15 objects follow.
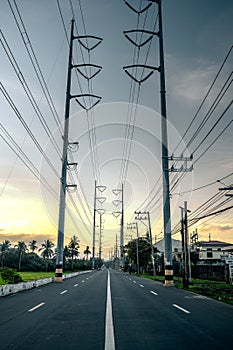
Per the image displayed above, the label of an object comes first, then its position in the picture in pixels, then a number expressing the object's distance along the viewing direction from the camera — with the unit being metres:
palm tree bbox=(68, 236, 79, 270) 166.90
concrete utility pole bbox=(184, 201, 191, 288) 32.41
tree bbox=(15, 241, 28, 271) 164.10
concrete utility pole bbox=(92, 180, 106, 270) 113.67
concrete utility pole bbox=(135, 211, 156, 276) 69.69
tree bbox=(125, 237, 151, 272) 89.94
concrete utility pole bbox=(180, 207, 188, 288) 27.87
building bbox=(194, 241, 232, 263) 92.03
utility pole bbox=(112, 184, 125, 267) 117.00
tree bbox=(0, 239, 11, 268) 176.01
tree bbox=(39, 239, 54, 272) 177.00
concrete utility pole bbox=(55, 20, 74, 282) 36.50
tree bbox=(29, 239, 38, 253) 191.88
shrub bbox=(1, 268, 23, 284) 23.78
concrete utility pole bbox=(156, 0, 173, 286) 29.55
